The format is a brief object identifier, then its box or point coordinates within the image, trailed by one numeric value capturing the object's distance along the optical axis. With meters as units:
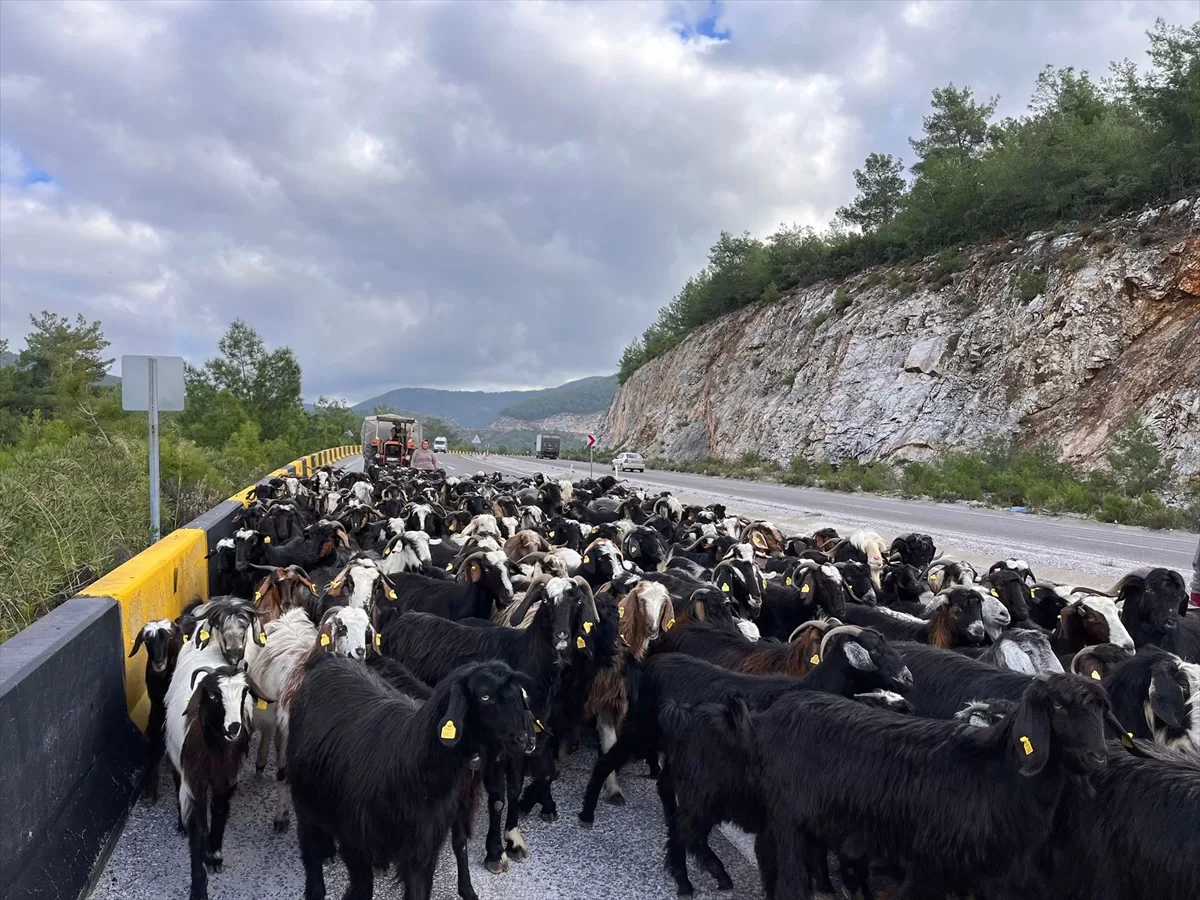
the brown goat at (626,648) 5.56
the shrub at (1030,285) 33.97
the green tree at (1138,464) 22.86
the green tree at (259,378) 50.53
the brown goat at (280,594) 7.26
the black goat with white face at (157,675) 5.16
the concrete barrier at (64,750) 3.50
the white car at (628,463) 44.94
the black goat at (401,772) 3.84
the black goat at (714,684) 4.66
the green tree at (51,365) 42.06
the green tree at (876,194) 54.50
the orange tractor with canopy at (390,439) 36.59
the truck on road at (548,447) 70.75
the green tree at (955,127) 51.56
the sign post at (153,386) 9.42
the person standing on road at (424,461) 24.59
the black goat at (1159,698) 4.16
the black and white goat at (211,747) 4.40
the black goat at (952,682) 4.71
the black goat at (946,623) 6.26
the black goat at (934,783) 3.40
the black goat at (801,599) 7.26
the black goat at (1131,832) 3.22
